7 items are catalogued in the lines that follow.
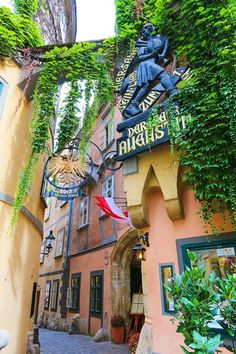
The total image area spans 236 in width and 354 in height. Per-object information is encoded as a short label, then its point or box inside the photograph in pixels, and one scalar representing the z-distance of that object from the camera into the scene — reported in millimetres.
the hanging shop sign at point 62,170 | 7162
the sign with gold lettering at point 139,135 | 4207
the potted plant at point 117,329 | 7844
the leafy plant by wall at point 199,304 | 2021
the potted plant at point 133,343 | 5562
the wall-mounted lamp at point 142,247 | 4469
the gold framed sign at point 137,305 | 7967
